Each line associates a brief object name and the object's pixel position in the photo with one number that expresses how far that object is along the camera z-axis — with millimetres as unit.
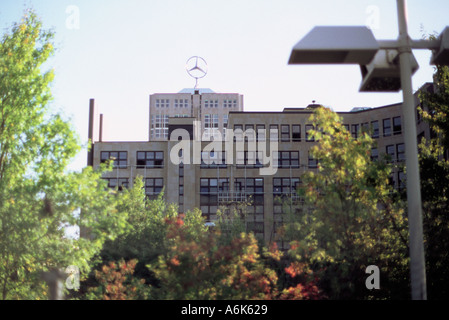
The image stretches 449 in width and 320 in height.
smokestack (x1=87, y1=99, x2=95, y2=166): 75938
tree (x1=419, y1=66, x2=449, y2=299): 16453
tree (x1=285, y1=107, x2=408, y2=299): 14941
